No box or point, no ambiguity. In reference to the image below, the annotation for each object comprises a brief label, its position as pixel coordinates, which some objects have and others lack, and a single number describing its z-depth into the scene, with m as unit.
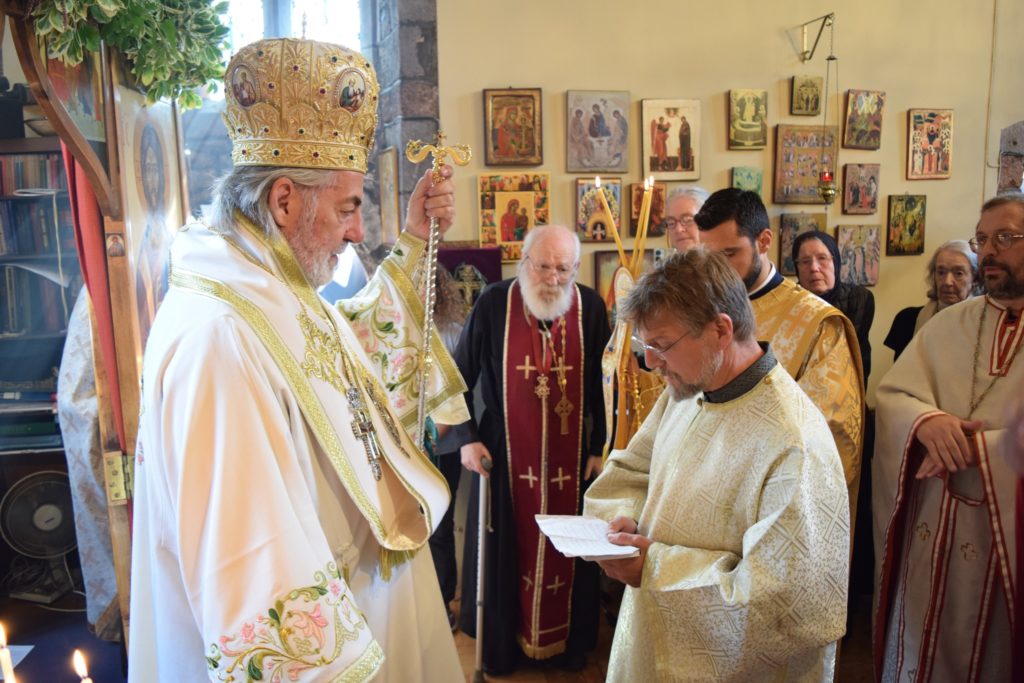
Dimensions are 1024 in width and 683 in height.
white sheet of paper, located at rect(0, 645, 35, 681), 3.63
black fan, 4.32
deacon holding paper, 1.54
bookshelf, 4.41
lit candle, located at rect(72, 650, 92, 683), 1.20
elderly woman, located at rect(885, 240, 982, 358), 4.07
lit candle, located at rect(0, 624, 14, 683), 1.07
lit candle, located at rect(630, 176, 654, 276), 2.60
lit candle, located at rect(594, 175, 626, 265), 2.63
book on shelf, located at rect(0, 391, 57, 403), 4.42
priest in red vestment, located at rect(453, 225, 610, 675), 3.58
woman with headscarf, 4.21
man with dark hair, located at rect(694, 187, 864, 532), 2.52
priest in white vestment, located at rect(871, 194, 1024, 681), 2.28
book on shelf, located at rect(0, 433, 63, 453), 4.27
